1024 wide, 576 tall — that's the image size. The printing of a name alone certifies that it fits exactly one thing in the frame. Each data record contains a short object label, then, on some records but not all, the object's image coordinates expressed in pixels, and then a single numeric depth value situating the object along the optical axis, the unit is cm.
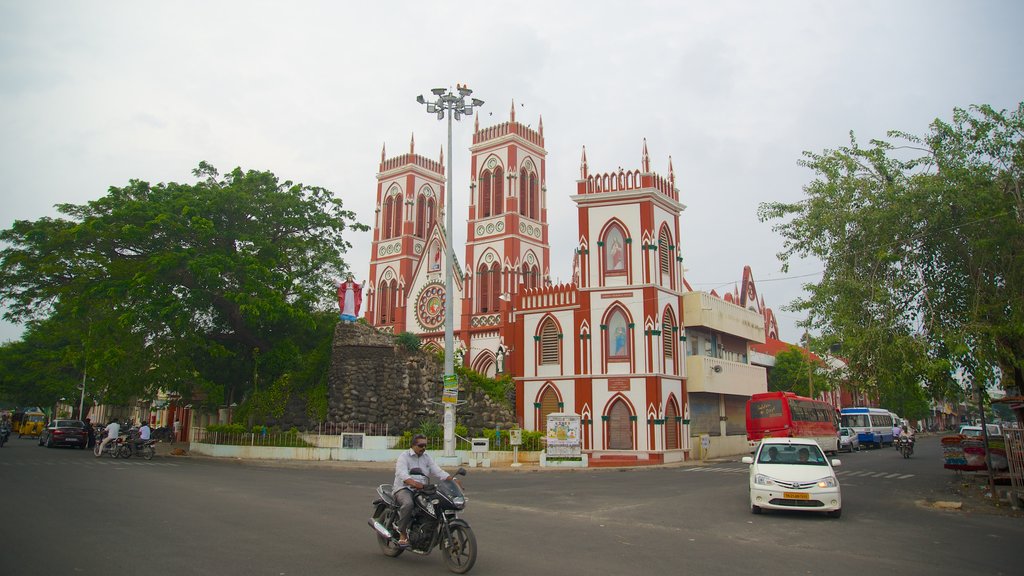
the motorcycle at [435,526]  720
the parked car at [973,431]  2625
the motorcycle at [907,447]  3216
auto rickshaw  4934
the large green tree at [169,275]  2589
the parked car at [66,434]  3253
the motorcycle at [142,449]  2586
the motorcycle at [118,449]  2566
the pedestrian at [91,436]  3464
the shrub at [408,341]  3081
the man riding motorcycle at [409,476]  766
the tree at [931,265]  1412
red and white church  3094
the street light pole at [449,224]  2259
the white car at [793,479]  1169
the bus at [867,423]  4438
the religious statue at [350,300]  3092
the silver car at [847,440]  4122
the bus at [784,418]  2975
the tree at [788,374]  5408
